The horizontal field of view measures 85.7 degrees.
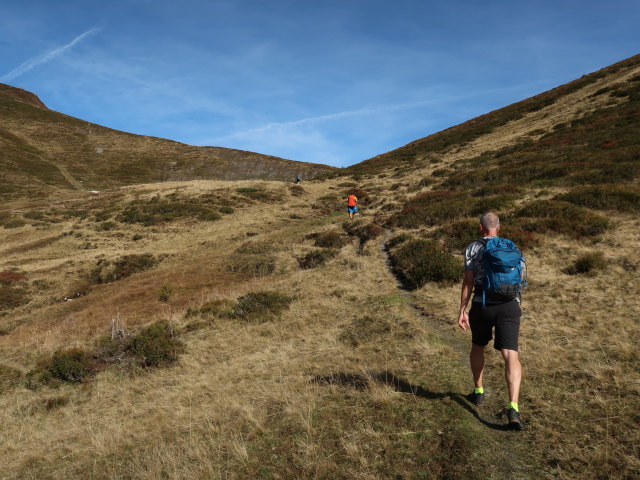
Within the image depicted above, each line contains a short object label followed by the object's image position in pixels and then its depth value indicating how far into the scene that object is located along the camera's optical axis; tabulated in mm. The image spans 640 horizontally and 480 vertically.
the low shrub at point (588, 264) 9838
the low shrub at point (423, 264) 11891
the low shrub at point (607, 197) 13531
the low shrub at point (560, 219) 12508
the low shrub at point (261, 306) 11891
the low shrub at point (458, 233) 14406
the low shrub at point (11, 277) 21378
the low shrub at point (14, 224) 35572
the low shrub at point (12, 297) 19266
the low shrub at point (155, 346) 9859
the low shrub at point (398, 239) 17031
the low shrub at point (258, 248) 22438
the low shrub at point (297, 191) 44294
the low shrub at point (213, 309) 12602
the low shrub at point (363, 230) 20094
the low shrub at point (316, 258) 17766
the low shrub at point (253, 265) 18938
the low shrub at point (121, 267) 23250
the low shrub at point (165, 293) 15614
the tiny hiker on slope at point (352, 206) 26062
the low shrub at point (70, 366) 9680
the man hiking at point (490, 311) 4621
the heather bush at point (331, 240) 19812
